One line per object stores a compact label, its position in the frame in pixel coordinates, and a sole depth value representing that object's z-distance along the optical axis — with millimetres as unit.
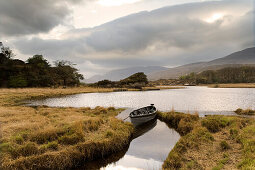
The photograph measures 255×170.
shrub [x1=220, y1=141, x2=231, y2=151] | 11398
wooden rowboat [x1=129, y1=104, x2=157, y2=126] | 19033
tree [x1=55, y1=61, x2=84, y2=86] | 100625
